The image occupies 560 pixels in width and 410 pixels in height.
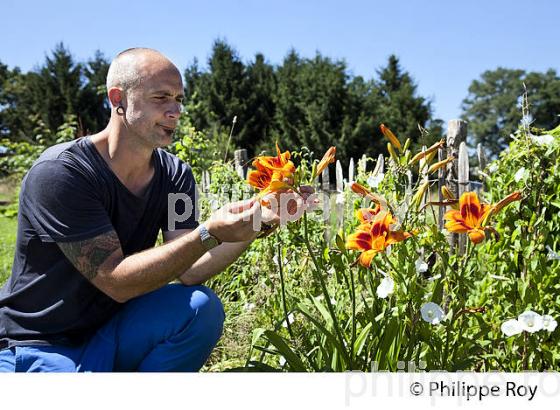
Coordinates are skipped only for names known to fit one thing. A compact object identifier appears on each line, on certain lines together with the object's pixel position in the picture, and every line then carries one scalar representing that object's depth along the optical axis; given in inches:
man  71.6
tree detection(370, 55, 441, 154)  991.0
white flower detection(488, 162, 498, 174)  94.6
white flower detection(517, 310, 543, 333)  76.0
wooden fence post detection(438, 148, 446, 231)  147.8
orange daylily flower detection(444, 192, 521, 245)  64.4
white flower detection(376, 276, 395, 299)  70.3
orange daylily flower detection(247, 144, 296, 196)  64.9
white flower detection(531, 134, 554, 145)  87.0
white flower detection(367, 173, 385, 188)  98.1
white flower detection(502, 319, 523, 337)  76.7
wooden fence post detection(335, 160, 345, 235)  182.3
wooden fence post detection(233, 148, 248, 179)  225.4
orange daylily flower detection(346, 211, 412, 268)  63.4
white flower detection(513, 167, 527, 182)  86.4
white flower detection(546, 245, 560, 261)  82.3
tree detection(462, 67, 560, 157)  1480.1
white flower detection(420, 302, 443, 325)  68.4
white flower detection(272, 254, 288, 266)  133.3
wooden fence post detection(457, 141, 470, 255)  152.0
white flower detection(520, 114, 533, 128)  87.6
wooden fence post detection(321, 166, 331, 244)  172.2
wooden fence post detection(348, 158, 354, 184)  173.3
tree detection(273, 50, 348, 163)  926.4
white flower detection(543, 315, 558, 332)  76.5
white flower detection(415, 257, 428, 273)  75.0
